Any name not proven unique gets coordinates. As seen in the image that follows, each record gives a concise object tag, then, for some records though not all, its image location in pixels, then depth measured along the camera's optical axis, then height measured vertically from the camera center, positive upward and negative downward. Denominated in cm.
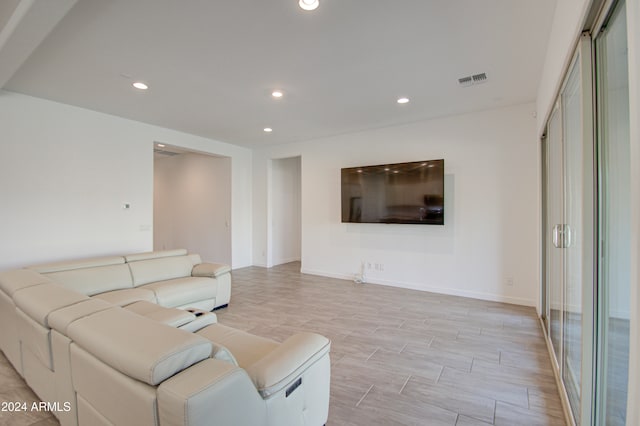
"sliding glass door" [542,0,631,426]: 118 -6
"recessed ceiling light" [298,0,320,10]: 204 +145
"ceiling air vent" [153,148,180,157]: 687 +149
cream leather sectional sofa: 104 -68
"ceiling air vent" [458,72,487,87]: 323 +148
